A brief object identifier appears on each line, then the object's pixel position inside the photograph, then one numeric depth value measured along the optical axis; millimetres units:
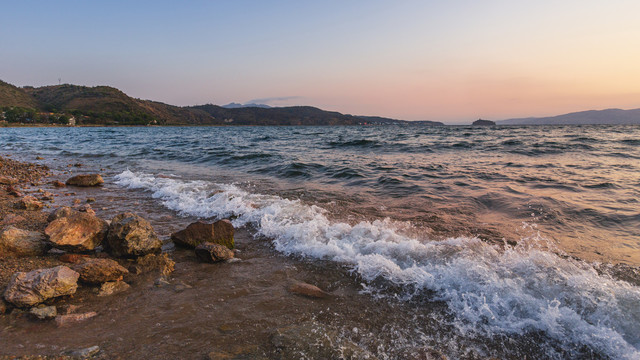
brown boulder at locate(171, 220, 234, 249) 4832
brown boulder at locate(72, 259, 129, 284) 3488
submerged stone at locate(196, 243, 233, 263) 4367
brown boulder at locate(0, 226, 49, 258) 3973
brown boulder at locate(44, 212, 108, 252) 4168
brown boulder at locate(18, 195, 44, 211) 6273
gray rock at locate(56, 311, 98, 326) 2838
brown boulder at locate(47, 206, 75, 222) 4777
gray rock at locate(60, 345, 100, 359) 2398
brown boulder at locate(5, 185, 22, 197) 7538
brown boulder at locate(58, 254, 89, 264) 4066
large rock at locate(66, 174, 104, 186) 9492
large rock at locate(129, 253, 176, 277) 3986
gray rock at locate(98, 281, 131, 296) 3421
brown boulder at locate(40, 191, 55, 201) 7379
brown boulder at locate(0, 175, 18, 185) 8903
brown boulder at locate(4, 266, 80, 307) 2955
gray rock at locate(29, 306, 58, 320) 2867
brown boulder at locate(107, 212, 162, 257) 4305
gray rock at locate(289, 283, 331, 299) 3494
